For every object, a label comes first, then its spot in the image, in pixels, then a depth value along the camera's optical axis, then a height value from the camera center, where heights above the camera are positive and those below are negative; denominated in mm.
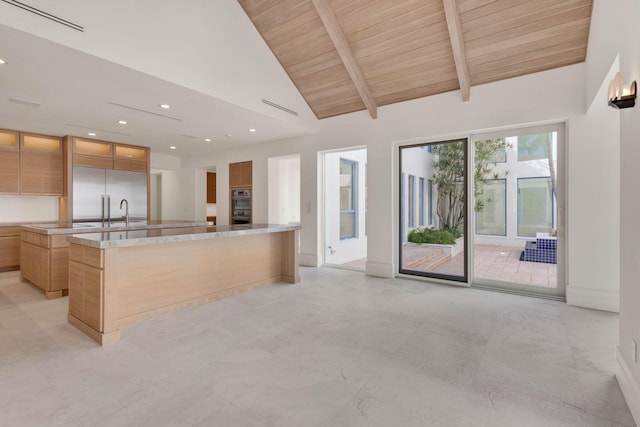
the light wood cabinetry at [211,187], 9125 +768
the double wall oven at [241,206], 7219 +175
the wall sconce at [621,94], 1894 +729
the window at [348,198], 7344 +374
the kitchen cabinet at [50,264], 4004 -642
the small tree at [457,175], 4551 +575
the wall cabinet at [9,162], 5527 +899
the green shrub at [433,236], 4871 -350
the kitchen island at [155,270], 2754 -608
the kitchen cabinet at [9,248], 5434 -586
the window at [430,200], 5004 +217
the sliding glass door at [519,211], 4094 +39
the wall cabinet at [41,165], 5754 +907
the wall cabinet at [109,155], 6156 +1205
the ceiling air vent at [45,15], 2469 +1615
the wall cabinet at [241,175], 7121 +890
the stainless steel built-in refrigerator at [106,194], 6123 +411
